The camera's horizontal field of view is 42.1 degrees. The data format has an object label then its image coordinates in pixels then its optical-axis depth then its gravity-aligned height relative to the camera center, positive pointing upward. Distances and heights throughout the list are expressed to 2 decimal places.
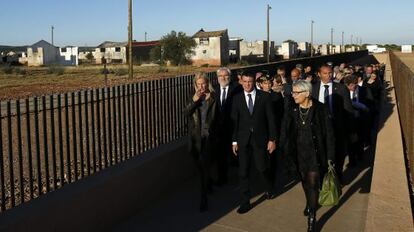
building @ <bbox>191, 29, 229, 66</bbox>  81.62 +1.51
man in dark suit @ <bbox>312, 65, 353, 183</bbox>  7.60 -0.58
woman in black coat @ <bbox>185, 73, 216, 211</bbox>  6.40 -0.82
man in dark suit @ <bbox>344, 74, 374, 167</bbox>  8.80 -0.98
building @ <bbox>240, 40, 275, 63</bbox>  98.38 +1.83
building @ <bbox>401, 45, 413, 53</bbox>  168.40 +3.12
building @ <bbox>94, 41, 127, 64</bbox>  102.38 +1.38
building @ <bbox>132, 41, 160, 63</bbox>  98.94 +1.69
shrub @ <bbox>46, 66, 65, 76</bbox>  54.66 -1.23
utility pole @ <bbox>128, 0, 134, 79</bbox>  31.37 +2.00
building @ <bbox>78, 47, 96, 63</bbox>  110.09 +0.71
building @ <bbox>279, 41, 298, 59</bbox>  112.94 +1.64
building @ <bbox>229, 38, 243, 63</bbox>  98.31 +2.21
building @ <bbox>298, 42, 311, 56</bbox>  140.15 +3.03
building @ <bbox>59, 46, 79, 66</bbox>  104.62 +0.67
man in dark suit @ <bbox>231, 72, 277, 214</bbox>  6.29 -0.83
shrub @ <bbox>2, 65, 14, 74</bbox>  57.74 -1.13
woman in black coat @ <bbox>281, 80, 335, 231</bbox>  5.50 -0.83
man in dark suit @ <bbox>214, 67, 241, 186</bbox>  6.84 -0.73
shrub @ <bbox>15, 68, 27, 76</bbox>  54.19 -1.31
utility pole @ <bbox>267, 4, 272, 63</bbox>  55.77 +2.94
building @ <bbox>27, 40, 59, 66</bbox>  98.56 +1.06
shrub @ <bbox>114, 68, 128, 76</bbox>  46.72 -1.15
